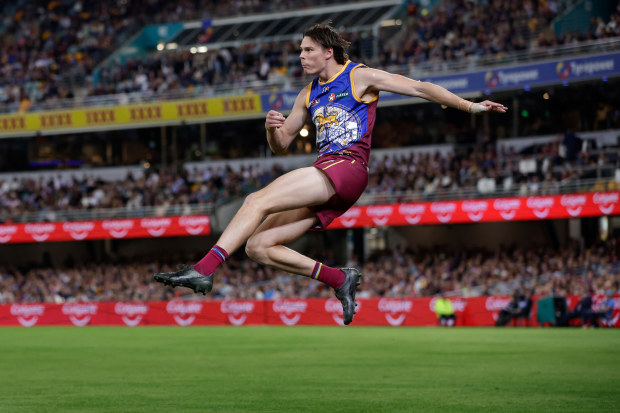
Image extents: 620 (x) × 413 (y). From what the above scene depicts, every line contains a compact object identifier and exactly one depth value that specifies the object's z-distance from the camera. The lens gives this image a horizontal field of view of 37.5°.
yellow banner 39.00
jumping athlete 6.98
